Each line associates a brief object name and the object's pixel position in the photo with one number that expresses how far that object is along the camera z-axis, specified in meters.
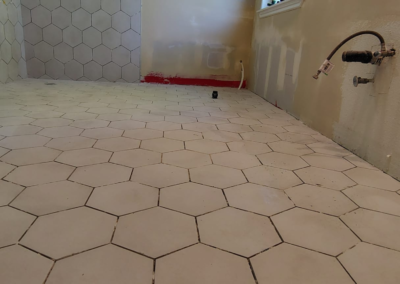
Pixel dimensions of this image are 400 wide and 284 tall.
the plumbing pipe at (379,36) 1.21
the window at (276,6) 2.19
